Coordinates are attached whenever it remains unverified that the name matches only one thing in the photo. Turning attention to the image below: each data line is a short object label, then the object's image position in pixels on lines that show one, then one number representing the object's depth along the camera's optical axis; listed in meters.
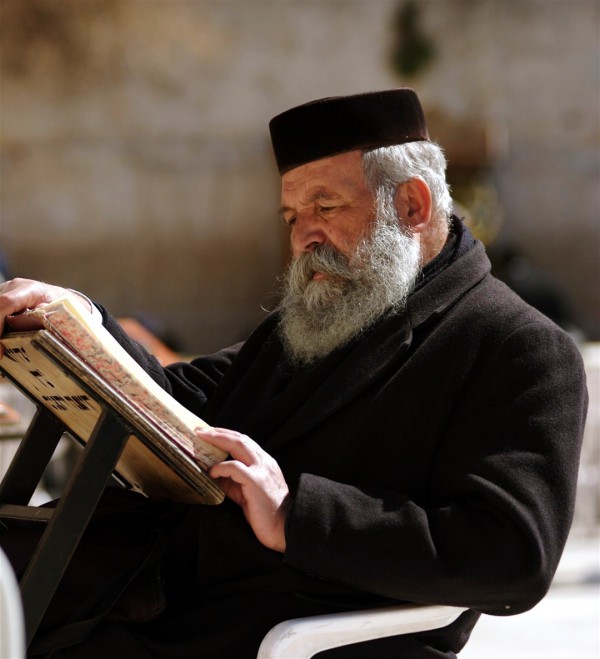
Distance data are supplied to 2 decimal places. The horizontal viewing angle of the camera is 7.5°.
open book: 5.19
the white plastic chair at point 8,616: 4.96
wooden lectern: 5.19
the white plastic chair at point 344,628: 5.27
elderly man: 5.29
